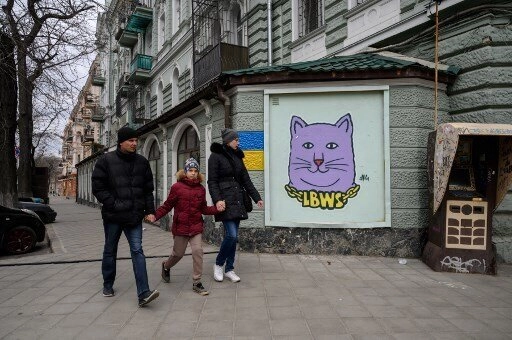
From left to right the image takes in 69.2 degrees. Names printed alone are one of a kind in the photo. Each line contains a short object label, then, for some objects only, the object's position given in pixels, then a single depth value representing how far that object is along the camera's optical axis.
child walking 4.27
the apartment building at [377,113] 6.18
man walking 3.86
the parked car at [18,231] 7.19
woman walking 4.52
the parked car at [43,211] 12.62
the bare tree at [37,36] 9.54
